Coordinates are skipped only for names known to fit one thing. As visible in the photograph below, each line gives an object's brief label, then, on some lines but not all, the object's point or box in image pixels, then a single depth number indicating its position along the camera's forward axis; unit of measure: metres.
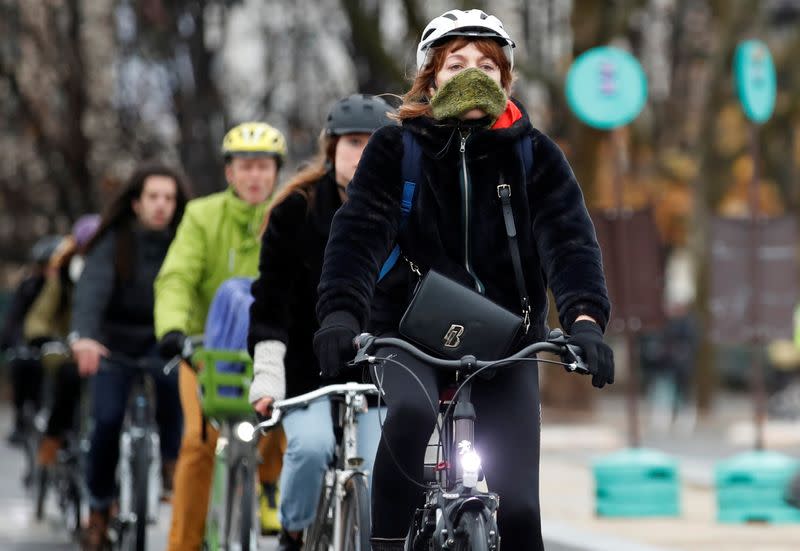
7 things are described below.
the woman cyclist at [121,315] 16.87
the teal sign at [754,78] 22.95
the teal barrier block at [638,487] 22.42
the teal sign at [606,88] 23.80
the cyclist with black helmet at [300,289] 11.68
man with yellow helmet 14.23
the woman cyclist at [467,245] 9.37
